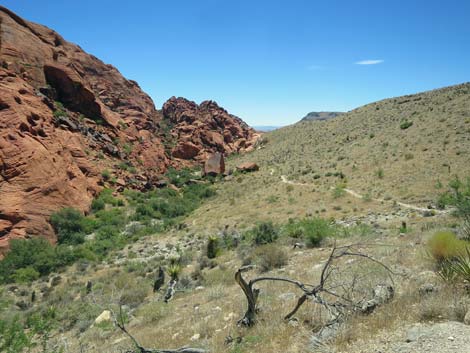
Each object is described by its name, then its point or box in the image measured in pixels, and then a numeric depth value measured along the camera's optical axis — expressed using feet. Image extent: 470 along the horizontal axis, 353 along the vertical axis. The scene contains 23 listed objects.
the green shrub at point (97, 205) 76.21
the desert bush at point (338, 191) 73.27
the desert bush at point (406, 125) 117.80
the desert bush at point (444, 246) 18.78
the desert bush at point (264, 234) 46.65
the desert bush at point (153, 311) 27.00
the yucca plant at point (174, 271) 36.65
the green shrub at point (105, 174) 89.12
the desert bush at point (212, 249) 46.33
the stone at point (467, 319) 12.05
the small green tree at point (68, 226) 60.95
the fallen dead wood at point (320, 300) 14.61
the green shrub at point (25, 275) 46.24
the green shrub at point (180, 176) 115.75
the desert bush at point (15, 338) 15.11
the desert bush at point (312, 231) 39.04
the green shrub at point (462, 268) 14.96
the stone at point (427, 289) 15.74
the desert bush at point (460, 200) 28.21
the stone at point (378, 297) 15.17
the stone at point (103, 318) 29.18
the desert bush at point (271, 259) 32.99
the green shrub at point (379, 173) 80.28
